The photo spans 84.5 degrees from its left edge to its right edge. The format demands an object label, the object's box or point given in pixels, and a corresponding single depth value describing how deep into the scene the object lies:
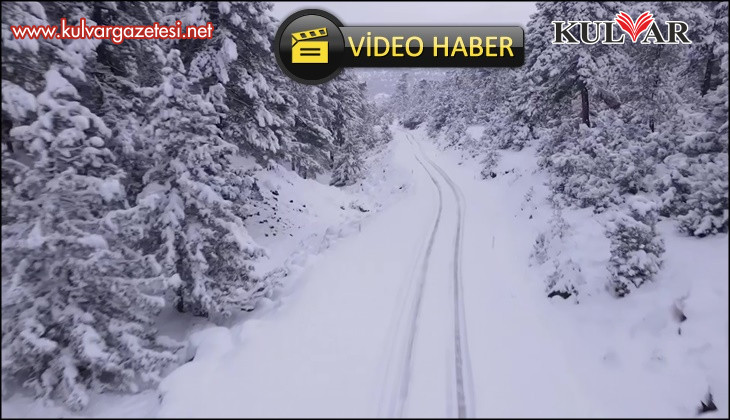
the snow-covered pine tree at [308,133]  25.48
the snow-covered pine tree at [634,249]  11.05
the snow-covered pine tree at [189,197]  11.41
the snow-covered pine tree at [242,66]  14.88
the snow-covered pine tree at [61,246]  8.78
